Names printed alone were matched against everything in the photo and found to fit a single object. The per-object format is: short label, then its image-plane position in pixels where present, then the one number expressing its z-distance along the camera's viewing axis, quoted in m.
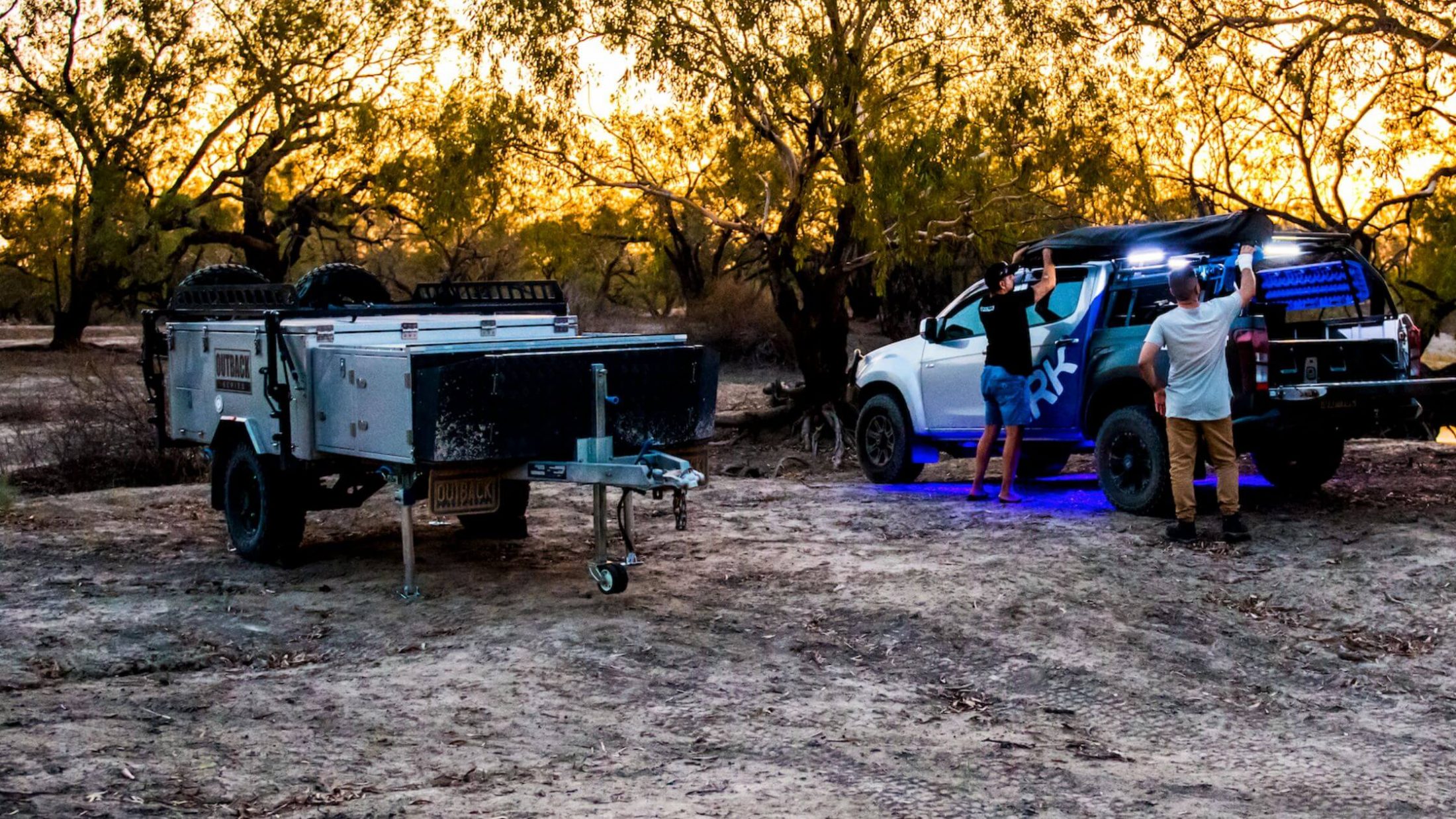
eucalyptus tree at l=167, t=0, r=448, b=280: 28.44
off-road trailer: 7.98
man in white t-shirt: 9.55
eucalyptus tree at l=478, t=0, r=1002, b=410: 18.08
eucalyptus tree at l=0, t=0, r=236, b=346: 27.55
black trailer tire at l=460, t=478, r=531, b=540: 10.71
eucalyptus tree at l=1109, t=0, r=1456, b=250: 15.74
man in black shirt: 11.40
